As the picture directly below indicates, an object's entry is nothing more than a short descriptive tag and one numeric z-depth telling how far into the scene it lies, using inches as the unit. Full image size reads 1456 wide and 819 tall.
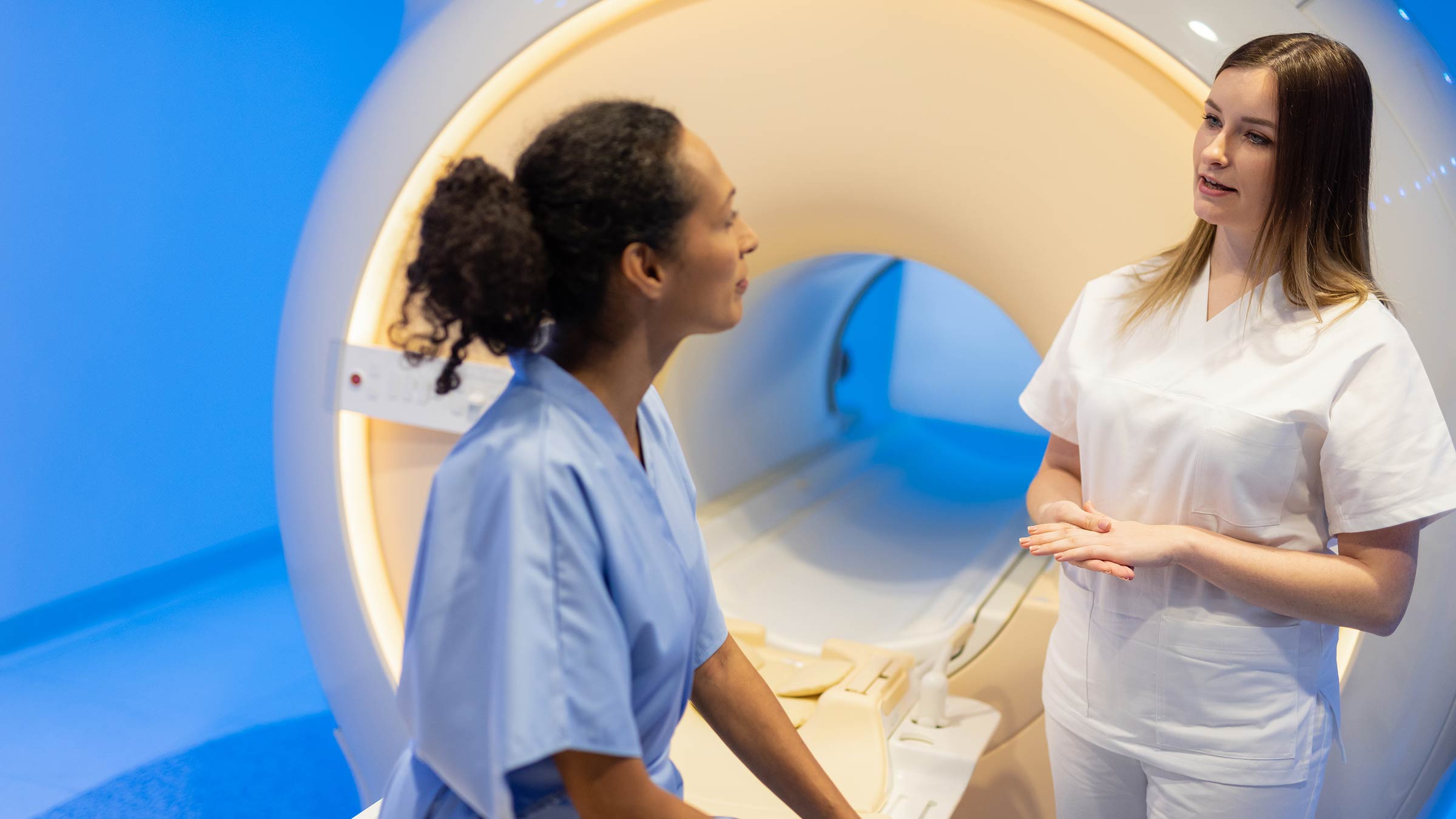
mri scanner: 56.6
